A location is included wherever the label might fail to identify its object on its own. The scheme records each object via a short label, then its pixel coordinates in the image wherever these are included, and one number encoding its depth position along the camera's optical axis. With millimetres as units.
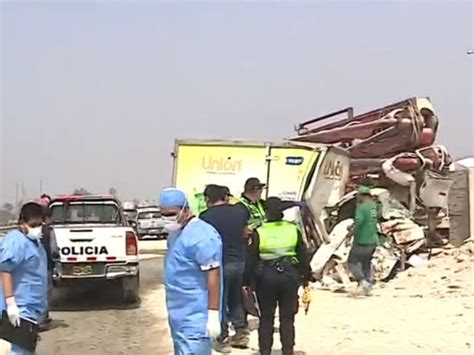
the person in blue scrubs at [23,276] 6777
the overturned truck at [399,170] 17719
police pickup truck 13617
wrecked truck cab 16578
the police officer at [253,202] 10315
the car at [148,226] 39375
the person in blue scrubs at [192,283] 6031
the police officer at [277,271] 8633
